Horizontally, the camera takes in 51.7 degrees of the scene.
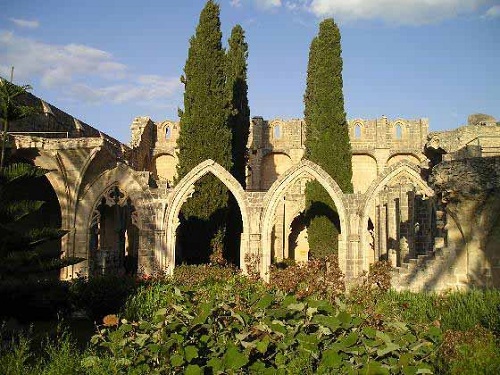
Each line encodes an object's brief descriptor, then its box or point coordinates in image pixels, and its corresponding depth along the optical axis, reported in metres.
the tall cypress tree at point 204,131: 16.03
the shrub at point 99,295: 9.15
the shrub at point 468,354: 4.74
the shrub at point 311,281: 7.19
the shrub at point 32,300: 9.07
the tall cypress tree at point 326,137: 19.41
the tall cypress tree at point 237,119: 17.86
